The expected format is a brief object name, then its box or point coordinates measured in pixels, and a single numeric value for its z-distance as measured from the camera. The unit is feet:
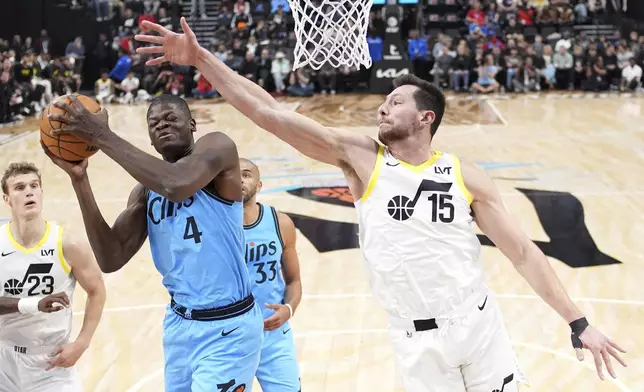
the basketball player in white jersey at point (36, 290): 14.85
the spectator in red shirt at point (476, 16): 81.97
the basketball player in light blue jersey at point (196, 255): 12.55
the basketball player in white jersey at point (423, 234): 12.45
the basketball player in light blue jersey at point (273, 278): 15.97
